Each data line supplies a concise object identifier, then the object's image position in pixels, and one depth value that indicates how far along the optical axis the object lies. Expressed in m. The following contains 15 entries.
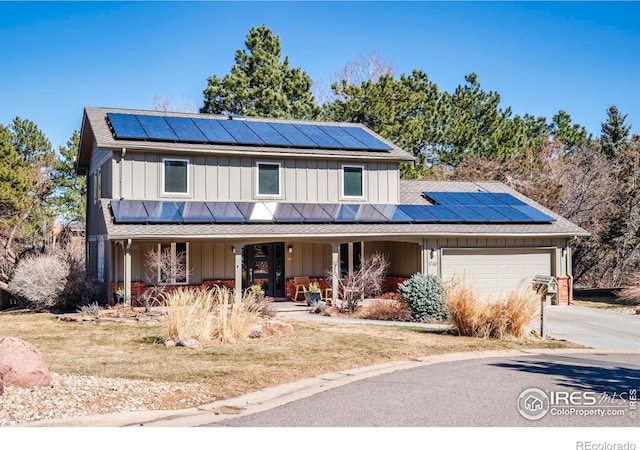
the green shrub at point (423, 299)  18.14
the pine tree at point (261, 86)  36.21
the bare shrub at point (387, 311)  18.48
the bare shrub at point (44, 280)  20.22
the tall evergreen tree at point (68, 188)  37.84
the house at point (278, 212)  20.31
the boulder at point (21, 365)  8.50
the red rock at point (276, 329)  14.55
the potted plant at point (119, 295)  19.27
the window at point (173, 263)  19.94
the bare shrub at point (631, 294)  22.91
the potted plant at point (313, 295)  20.84
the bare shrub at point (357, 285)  19.92
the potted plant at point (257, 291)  19.81
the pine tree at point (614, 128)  46.44
